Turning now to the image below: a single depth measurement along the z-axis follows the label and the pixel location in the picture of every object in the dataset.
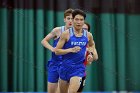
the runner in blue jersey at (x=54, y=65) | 16.19
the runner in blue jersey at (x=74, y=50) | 14.16
